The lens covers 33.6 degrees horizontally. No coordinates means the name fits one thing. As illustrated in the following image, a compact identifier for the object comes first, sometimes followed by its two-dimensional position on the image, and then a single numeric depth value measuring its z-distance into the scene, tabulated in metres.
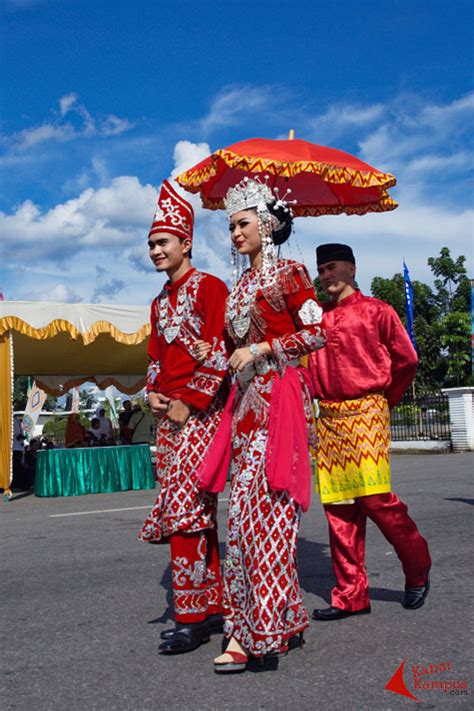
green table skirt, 13.23
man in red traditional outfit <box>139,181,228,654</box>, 3.60
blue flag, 21.27
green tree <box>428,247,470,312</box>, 35.53
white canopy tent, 12.66
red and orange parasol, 4.34
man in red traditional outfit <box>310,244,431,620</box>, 4.04
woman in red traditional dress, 3.23
